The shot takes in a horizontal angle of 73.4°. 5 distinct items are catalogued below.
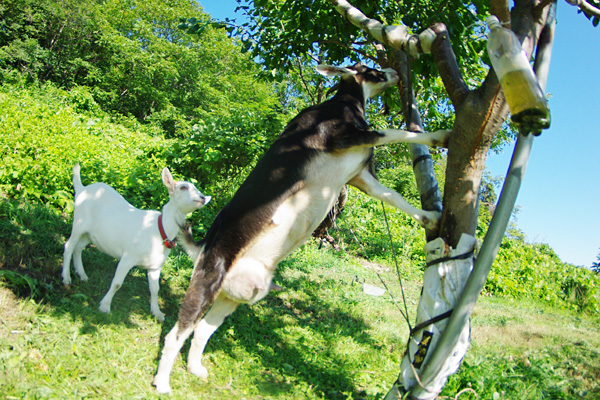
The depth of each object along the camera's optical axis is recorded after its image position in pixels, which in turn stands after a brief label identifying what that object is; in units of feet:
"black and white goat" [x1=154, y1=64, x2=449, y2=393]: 10.36
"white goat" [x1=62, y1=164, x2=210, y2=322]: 13.46
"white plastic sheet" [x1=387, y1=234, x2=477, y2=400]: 8.42
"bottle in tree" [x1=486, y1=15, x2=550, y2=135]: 6.48
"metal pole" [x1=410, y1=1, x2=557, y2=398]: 7.87
